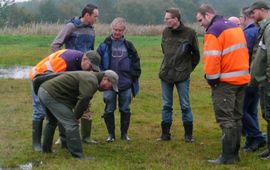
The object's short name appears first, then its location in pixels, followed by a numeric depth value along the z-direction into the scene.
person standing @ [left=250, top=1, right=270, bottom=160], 12.15
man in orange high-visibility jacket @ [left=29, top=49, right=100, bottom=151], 12.29
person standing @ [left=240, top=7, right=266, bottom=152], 13.45
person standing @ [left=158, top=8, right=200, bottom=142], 14.33
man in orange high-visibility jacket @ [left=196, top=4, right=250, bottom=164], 11.51
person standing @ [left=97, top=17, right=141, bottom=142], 14.52
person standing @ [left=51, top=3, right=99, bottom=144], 13.97
